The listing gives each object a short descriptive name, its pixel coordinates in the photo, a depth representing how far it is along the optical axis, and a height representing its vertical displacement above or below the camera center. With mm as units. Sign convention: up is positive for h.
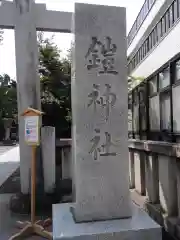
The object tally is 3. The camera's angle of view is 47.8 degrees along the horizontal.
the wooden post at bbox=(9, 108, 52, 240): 3767 -282
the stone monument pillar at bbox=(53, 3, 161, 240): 2841 +53
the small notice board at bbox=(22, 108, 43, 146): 3878 +3
